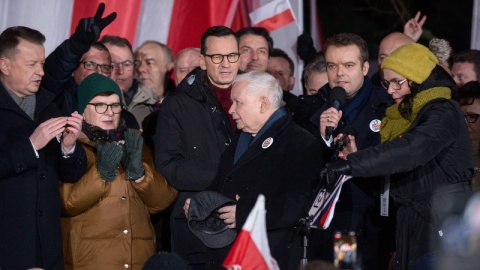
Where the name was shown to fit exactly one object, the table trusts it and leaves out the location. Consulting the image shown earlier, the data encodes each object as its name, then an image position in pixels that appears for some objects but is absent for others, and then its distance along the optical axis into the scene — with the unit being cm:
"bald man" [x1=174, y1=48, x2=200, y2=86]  2029
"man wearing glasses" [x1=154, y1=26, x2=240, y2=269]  1652
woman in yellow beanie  1397
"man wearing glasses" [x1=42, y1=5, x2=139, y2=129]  1681
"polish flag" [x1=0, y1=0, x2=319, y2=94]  2249
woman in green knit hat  1605
